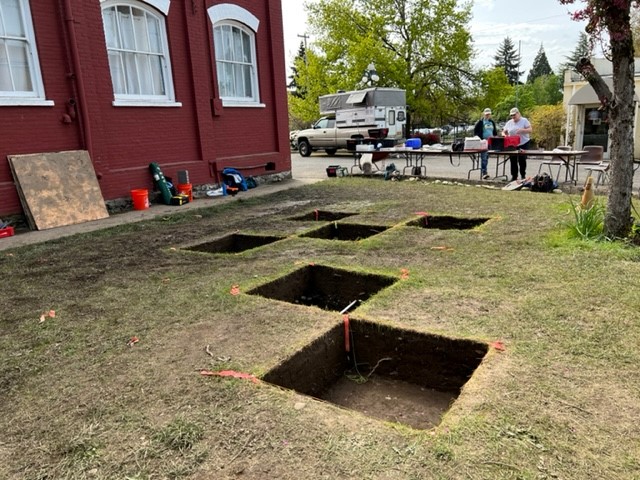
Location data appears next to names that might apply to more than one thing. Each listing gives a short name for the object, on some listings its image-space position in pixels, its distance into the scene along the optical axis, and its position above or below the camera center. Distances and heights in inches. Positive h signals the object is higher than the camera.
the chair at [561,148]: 417.8 -25.2
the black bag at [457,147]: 447.1 -20.0
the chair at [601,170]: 361.7 -38.8
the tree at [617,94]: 176.1 +8.4
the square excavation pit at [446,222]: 258.7 -51.4
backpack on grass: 355.3 -45.7
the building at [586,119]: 761.6 -1.0
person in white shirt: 420.8 -9.7
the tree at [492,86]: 1026.1 +78.1
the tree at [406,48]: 992.2 +163.6
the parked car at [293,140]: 1047.4 -14.0
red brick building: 281.0 +38.6
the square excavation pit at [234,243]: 233.5 -51.7
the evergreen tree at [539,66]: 3289.9 +363.6
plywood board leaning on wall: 278.4 -25.0
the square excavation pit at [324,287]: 166.1 -54.0
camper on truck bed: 786.8 +19.5
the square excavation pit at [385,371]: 111.3 -58.7
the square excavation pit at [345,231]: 250.1 -51.9
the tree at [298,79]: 1137.4 +126.8
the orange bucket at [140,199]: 335.9 -38.8
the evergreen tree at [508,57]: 3169.3 +422.7
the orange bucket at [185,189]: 369.4 -37.3
